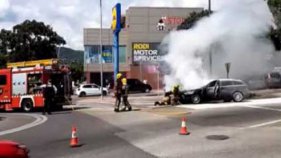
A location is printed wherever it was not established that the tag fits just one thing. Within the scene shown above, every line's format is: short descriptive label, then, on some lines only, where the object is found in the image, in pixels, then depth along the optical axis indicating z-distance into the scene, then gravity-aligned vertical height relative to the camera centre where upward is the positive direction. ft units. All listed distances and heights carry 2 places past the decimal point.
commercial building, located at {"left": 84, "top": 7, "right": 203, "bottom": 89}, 251.60 +29.53
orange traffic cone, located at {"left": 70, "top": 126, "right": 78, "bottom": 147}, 45.78 -4.19
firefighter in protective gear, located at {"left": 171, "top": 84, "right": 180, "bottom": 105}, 100.83 -0.78
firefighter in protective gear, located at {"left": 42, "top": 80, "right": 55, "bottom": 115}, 91.09 -0.41
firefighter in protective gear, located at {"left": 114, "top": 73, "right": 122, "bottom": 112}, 86.29 -0.21
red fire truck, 101.82 +1.99
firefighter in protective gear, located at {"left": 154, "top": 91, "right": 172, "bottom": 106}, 102.01 -1.35
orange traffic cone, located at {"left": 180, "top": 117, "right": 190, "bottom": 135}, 51.96 -3.82
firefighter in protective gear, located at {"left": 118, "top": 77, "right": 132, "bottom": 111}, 87.51 -0.73
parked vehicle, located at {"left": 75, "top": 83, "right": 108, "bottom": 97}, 193.22 +1.13
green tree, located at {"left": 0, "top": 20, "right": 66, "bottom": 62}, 271.28 +28.02
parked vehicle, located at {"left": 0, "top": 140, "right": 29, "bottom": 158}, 23.06 -2.56
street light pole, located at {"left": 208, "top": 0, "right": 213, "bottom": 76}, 108.94 +7.20
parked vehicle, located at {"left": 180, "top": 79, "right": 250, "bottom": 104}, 106.11 -0.02
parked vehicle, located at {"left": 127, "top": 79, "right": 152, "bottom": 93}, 208.54 +2.56
